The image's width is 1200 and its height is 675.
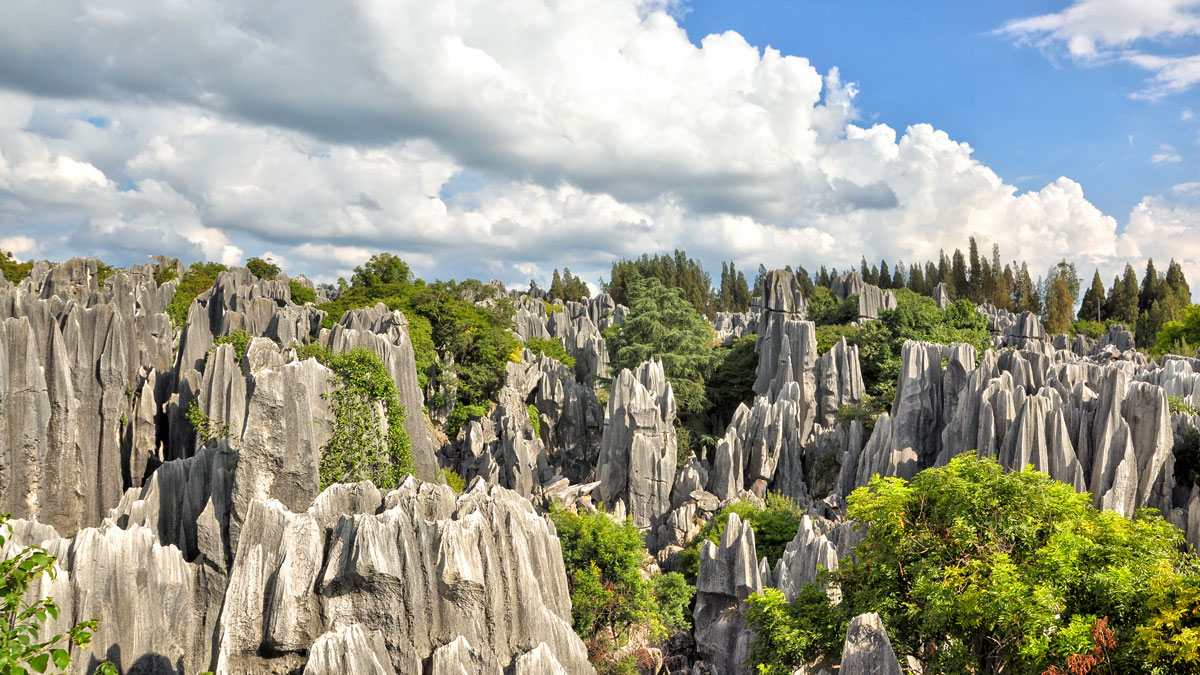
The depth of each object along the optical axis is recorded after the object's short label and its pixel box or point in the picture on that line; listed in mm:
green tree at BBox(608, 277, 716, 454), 42344
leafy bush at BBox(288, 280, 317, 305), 58169
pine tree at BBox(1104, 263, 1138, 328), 86306
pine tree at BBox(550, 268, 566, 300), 112312
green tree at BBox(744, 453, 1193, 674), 11484
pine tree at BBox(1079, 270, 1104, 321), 92438
